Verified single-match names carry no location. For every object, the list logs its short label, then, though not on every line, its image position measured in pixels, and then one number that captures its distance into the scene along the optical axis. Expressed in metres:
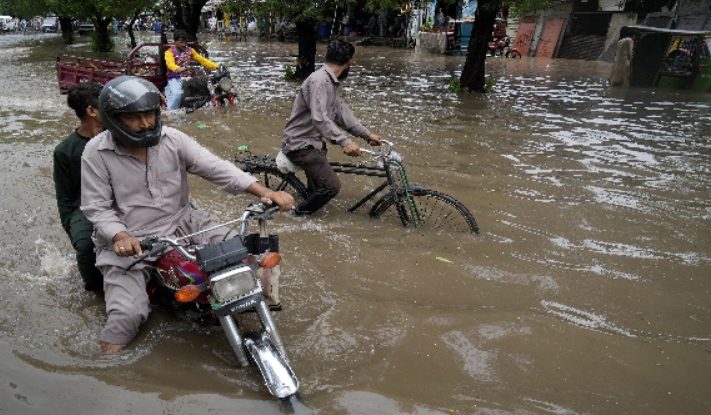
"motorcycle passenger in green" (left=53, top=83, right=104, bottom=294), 3.73
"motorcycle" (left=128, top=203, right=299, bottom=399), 2.77
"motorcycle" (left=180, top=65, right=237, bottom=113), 10.64
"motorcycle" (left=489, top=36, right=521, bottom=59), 26.09
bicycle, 5.18
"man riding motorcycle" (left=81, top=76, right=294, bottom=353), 2.96
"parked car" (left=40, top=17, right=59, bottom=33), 52.59
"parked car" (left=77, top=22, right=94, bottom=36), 45.84
